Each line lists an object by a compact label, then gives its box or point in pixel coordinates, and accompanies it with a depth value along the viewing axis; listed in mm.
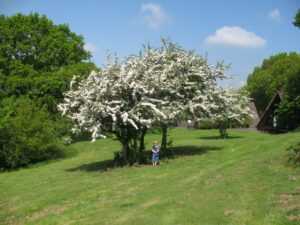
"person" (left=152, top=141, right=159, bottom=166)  23491
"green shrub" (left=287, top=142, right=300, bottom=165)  16141
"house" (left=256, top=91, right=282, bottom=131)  51288
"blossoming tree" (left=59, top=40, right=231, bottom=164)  23172
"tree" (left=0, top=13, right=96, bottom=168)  44062
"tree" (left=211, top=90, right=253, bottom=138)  27222
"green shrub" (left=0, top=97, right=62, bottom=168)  34125
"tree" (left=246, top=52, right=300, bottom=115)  73625
